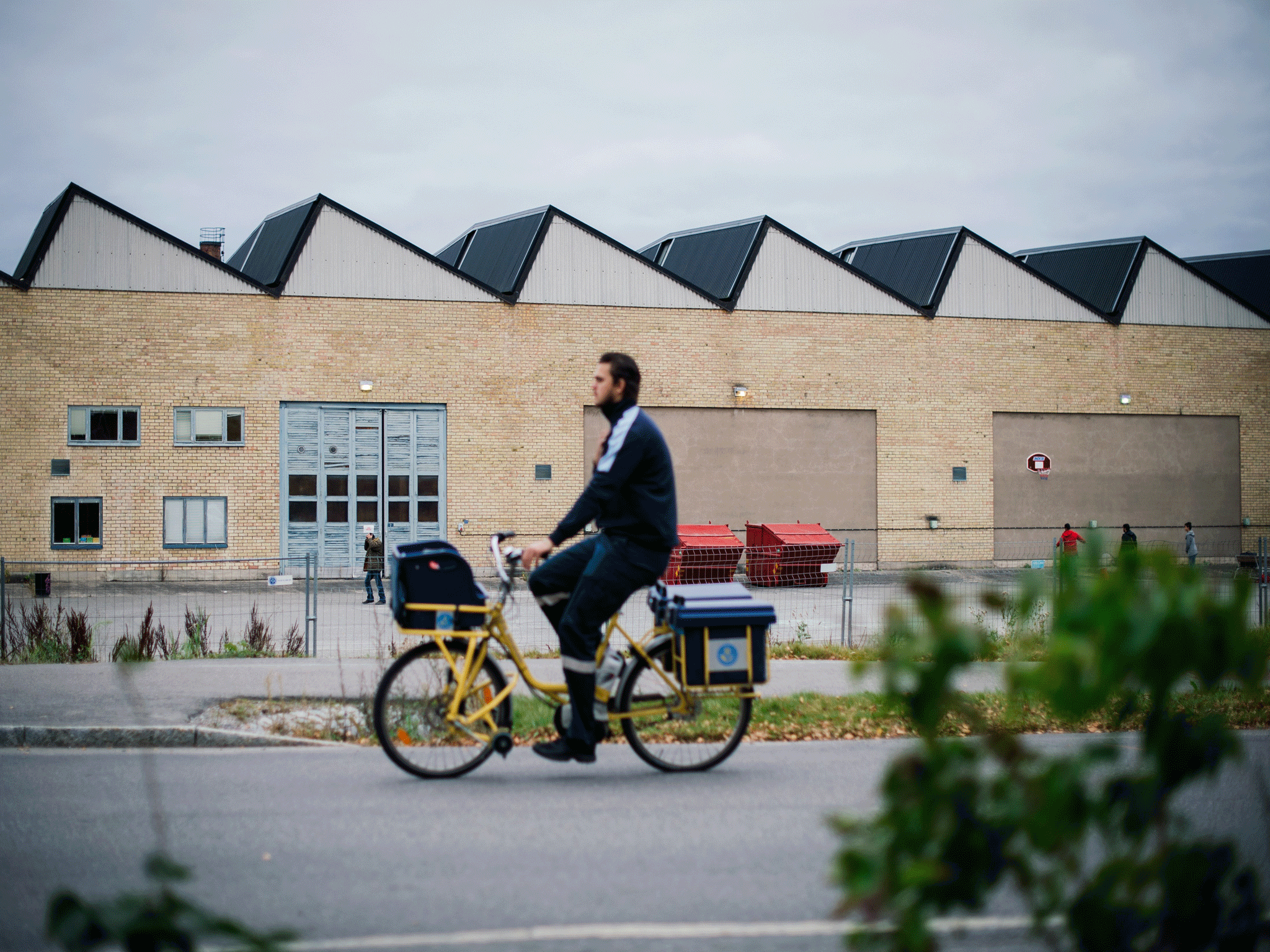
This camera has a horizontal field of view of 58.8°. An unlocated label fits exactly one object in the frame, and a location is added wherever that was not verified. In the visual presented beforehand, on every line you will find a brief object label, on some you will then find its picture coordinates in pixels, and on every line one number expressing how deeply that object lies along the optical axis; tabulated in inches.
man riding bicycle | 234.5
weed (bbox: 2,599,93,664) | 433.1
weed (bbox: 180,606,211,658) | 453.7
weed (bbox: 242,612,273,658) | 462.0
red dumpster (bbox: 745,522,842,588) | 852.0
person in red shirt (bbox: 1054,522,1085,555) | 787.8
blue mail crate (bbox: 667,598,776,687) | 249.3
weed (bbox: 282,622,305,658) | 462.8
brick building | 993.5
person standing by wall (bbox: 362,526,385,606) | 707.4
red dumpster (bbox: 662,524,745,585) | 863.1
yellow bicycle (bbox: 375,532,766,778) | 238.5
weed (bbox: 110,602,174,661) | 418.6
